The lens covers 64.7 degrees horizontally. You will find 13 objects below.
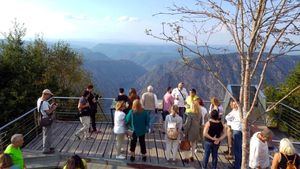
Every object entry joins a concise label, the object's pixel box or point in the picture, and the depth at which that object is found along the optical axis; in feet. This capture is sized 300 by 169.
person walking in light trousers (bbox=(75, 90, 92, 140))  23.76
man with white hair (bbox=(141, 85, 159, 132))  24.99
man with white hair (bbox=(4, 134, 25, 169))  15.71
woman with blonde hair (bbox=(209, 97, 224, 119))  21.51
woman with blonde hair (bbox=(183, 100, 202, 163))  20.63
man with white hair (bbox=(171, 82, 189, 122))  25.52
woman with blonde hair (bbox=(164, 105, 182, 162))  20.02
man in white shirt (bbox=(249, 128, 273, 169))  16.15
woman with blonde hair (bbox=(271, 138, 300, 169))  13.84
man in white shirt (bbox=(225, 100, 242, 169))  19.17
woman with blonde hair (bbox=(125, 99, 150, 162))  20.12
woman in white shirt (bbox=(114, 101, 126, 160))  20.81
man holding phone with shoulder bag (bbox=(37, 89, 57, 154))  20.89
